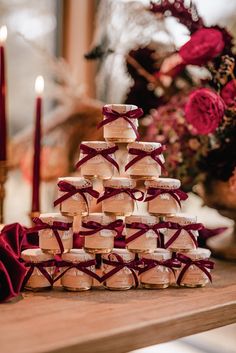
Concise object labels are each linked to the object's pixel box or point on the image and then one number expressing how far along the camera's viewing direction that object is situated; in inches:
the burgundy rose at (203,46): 44.0
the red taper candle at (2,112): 43.4
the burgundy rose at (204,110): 43.0
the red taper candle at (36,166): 44.8
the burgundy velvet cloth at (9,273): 33.9
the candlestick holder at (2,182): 43.7
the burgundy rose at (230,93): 44.2
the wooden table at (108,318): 29.2
